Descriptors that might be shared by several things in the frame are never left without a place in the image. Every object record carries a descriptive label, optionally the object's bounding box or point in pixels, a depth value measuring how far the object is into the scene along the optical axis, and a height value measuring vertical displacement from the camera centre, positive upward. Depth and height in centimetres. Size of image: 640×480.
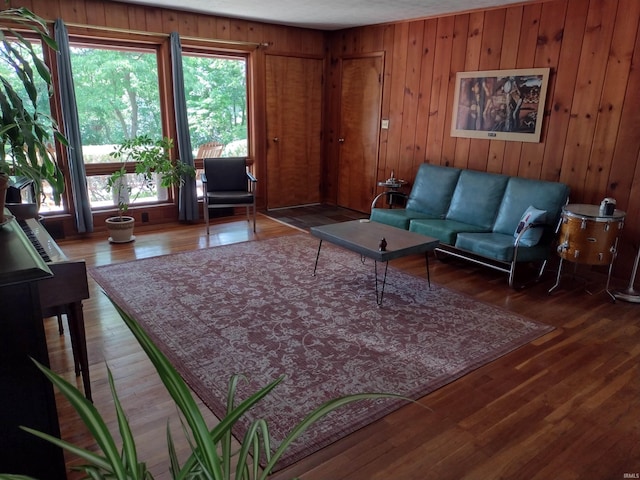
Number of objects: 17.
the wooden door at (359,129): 583 -13
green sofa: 377 -85
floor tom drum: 336 -81
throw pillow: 372 -83
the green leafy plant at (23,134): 158 -8
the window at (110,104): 480 +12
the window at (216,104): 548 +16
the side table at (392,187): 521 -78
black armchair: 502 -76
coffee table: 329 -90
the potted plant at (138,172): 473 -60
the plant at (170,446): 81 -60
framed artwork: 421 +17
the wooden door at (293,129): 607 -15
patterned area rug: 234 -134
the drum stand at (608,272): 346 -115
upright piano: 131 -76
